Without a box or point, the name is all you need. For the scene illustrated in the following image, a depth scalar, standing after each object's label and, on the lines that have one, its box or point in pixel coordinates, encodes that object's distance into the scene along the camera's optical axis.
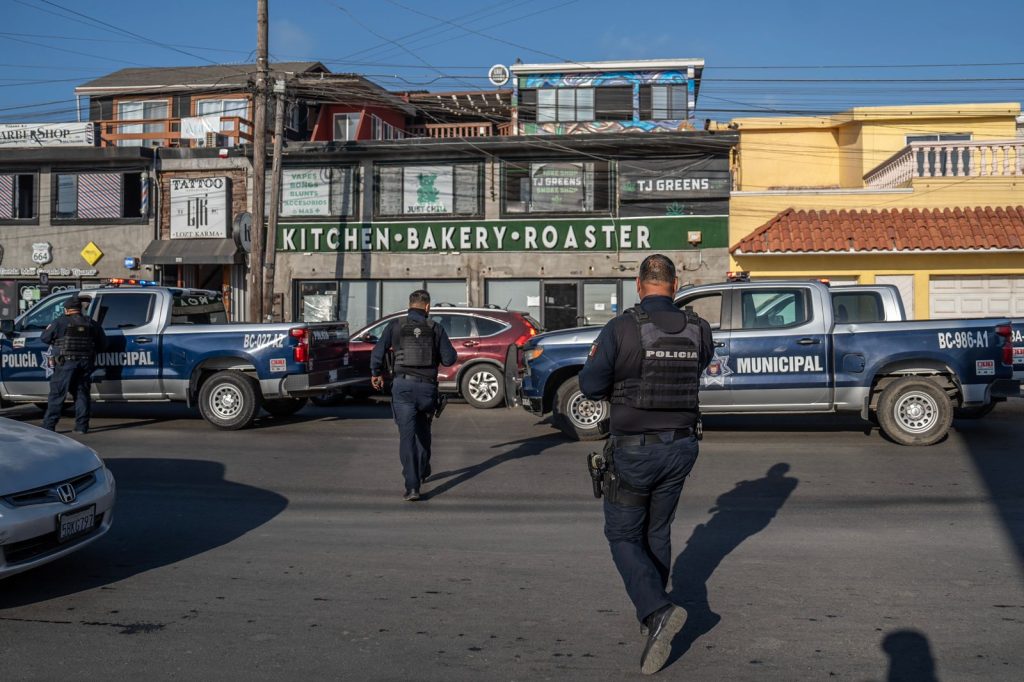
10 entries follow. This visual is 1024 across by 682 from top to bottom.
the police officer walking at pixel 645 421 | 4.75
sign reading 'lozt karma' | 27.23
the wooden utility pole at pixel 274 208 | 23.16
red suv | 16.92
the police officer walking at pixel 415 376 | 8.80
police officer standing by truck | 12.86
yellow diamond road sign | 27.77
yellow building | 21.64
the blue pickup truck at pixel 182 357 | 13.47
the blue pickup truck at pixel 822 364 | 11.58
